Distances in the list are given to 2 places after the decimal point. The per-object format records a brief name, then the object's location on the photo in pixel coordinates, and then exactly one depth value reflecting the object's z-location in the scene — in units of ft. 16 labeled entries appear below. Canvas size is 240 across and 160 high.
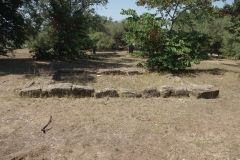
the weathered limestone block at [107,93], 18.51
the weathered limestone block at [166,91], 19.34
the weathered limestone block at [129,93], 18.88
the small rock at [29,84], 19.61
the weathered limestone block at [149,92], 19.15
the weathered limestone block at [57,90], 17.97
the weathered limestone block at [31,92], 17.76
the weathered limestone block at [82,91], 18.40
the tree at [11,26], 35.64
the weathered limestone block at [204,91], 19.39
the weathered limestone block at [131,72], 29.78
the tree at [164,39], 29.30
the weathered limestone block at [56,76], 25.32
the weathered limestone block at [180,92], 19.44
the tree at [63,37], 43.06
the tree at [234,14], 34.35
